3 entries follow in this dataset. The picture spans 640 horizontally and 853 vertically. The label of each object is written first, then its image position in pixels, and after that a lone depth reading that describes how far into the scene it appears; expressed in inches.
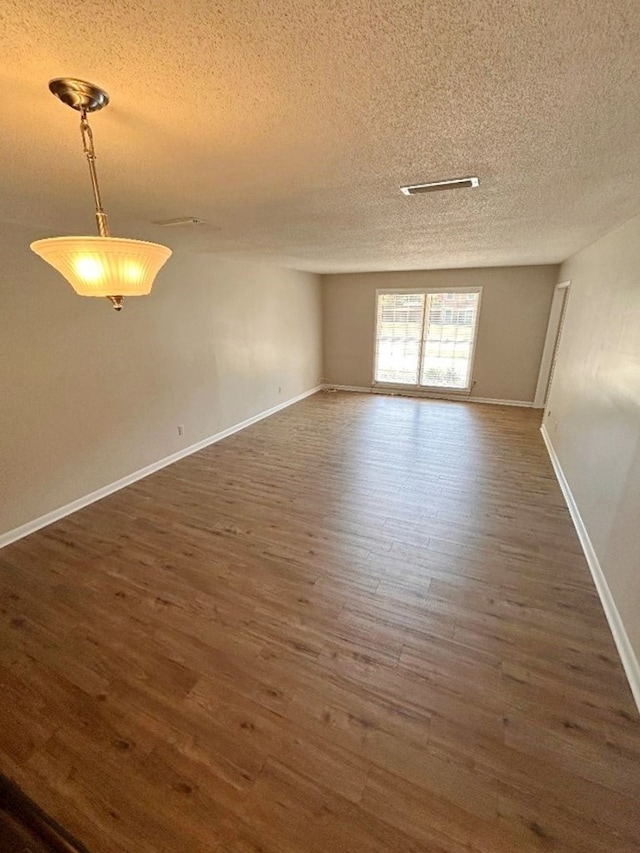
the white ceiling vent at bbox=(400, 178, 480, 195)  75.7
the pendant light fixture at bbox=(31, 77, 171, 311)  43.4
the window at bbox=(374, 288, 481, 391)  253.8
